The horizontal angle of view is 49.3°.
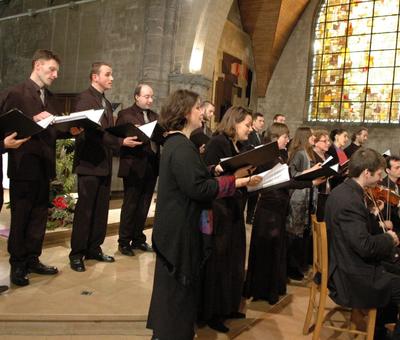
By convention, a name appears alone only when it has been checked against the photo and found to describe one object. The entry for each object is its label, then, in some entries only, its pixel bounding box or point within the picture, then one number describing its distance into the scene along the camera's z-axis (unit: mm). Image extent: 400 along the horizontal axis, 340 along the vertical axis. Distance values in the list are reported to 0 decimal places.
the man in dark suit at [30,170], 3346
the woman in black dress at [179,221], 2252
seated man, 2740
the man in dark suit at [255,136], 6527
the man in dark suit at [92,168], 3826
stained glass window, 12180
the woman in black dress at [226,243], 3129
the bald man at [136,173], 4352
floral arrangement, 5047
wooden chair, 3010
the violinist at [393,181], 4180
